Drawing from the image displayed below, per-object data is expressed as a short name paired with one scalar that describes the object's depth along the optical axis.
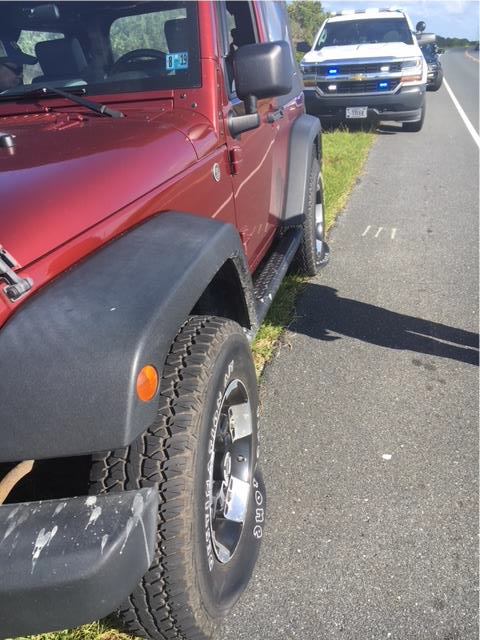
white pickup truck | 10.12
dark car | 16.60
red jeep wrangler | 1.26
